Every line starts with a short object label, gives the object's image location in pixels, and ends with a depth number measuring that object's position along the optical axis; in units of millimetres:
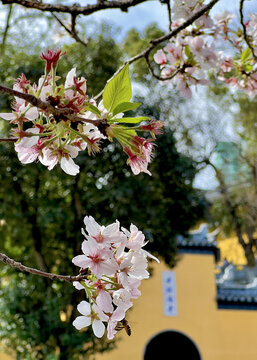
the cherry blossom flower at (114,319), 623
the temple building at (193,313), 5149
